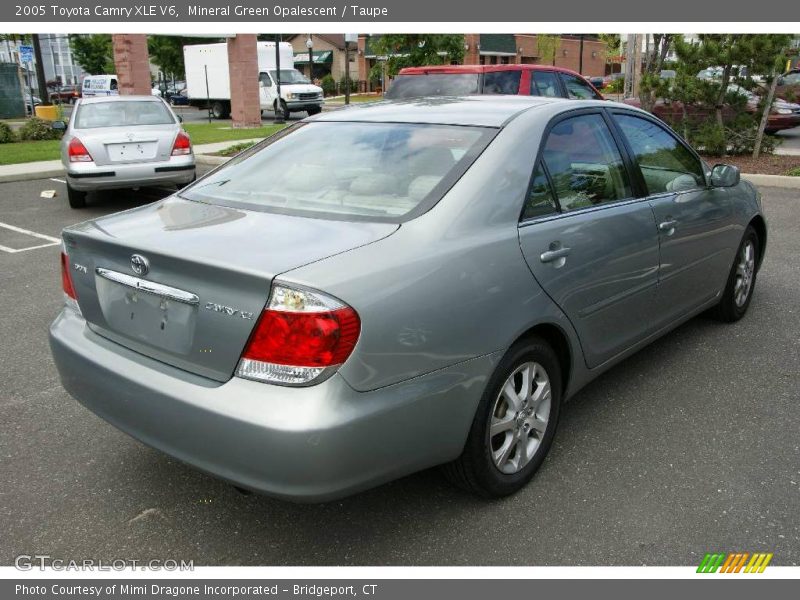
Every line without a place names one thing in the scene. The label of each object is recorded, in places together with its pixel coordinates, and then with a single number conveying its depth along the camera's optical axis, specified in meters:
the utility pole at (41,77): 27.14
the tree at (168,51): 56.09
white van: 39.91
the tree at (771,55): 12.32
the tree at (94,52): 64.38
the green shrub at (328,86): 58.19
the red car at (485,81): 10.23
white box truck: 30.25
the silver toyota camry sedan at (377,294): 2.32
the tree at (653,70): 13.55
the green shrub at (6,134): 19.15
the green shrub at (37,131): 19.78
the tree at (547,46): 47.31
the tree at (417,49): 19.22
